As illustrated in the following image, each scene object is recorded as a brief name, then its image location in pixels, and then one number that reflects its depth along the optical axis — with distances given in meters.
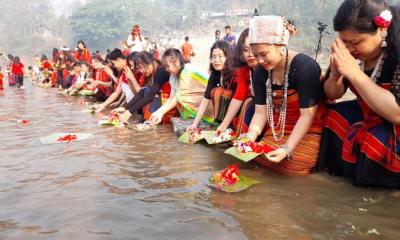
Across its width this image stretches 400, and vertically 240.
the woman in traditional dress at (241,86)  3.90
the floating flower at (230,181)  2.75
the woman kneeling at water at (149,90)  5.84
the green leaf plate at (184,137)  4.32
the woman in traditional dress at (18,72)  16.92
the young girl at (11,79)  18.31
